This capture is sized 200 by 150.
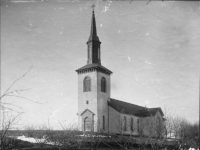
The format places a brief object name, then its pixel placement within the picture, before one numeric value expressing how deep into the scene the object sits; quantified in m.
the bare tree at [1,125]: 5.64
